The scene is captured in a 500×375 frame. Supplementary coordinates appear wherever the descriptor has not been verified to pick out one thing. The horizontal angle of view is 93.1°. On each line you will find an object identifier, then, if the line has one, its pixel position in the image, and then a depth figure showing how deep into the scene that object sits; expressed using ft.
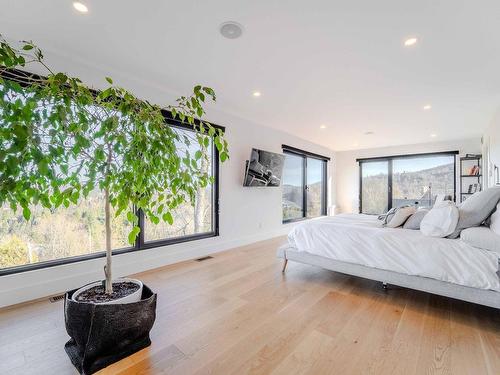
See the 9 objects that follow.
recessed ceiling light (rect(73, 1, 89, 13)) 5.66
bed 5.93
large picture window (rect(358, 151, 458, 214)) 19.85
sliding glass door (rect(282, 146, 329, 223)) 18.35
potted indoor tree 3.53
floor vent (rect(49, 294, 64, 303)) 7.36
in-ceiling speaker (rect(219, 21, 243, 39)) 6.32
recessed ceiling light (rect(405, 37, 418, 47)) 6.79
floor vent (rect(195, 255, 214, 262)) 11.35
